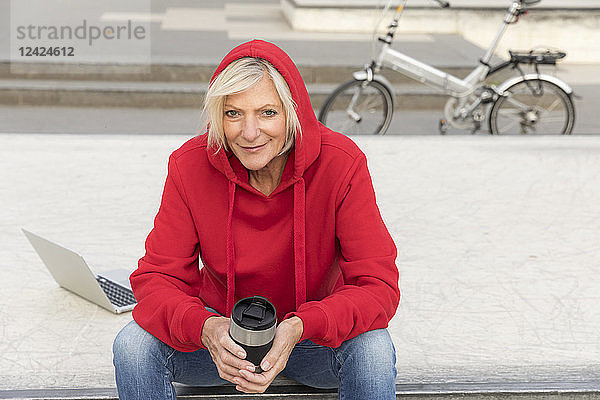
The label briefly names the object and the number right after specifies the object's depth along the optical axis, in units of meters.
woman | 2.85
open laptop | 3.46
